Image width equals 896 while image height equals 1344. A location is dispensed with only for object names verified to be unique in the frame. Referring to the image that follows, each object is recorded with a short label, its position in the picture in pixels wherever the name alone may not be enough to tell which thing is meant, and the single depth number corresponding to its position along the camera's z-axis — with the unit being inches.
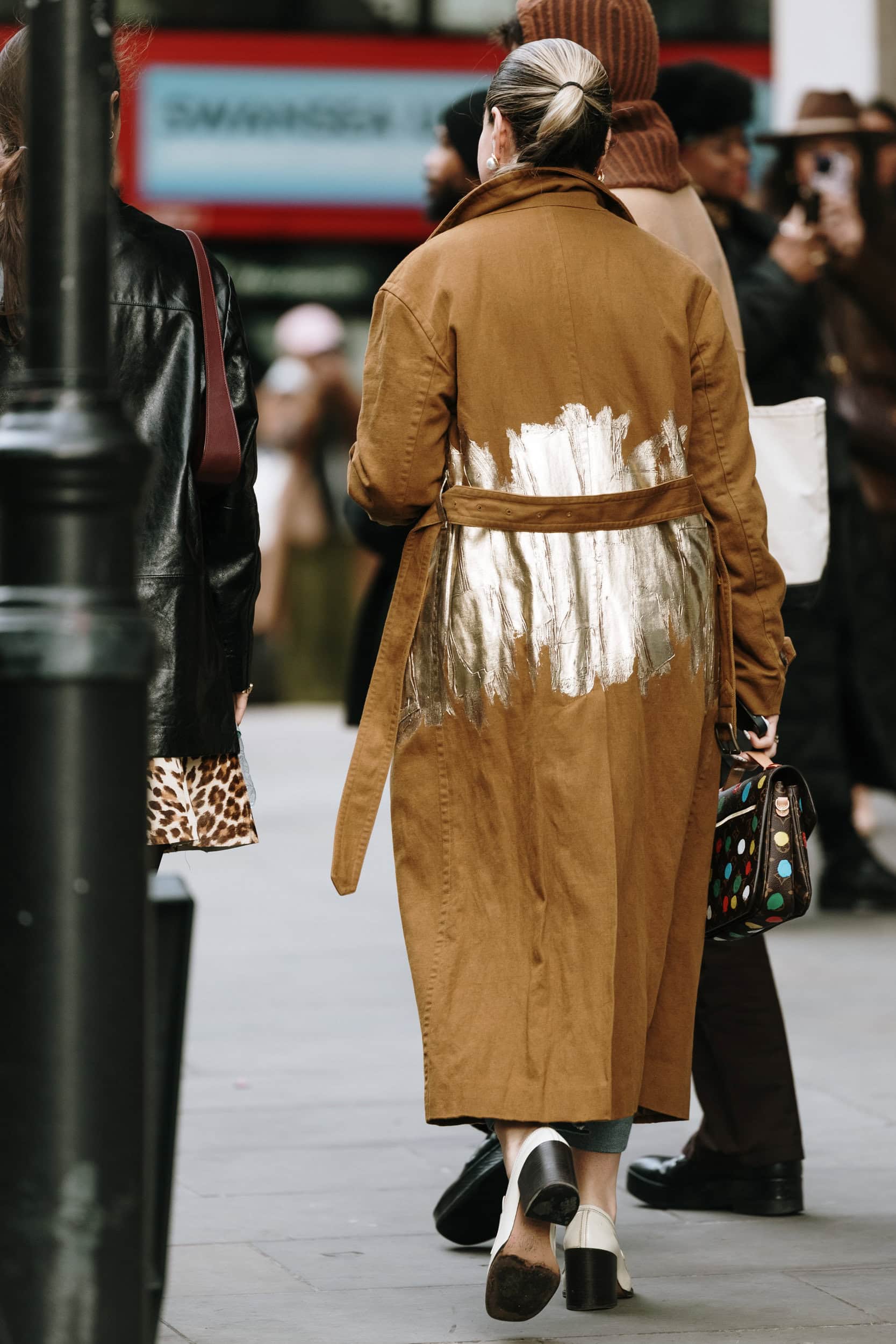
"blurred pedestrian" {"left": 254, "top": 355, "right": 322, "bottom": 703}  1088.6
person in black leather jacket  269.3
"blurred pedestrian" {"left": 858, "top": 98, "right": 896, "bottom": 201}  626.5
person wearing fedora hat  493.7
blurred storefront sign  1314.2
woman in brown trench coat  267.8
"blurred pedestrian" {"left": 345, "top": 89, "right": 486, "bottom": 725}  379.2
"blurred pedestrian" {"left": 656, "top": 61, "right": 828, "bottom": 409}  433.8
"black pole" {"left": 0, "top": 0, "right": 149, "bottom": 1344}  192.9
